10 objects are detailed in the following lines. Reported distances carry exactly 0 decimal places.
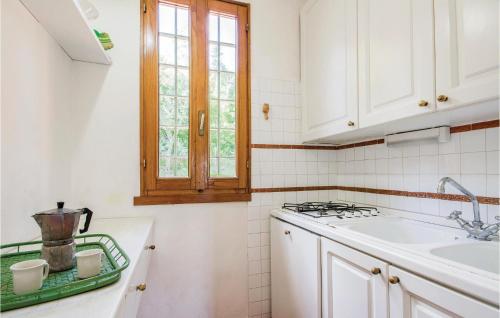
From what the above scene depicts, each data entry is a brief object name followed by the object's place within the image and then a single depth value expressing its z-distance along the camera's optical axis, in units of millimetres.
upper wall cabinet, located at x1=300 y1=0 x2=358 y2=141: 1497
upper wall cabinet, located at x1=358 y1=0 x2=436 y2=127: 1068
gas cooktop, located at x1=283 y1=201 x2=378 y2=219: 1573
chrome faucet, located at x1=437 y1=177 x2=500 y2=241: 1022
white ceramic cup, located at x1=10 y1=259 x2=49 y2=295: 579
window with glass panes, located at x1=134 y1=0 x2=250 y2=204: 1733
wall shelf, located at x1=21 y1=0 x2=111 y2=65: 1118
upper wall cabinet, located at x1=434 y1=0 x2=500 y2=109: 864
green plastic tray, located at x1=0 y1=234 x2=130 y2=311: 557
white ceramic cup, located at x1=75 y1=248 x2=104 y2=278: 666
